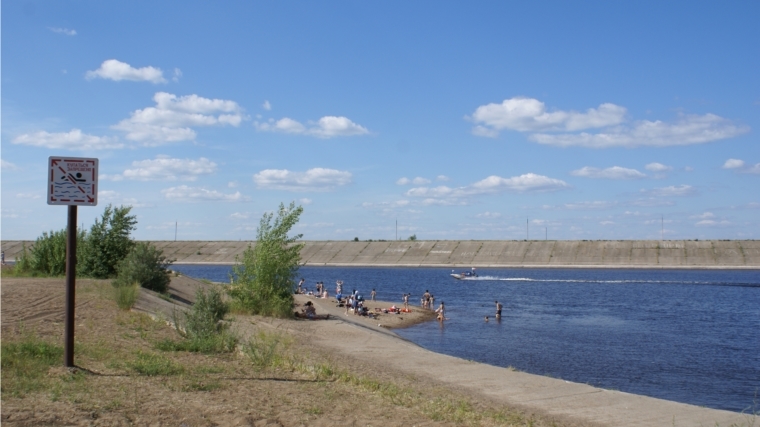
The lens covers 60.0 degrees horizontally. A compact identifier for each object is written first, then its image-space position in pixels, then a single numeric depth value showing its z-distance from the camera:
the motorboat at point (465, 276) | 85.56
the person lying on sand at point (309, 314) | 29.92
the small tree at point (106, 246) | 28.58
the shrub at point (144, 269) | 25.33
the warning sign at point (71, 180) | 10.31
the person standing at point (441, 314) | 39.03
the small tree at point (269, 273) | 28.42
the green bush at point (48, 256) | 28.09
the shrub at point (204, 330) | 13.94
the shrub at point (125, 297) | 18.33
